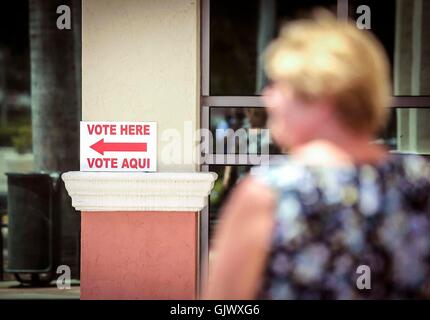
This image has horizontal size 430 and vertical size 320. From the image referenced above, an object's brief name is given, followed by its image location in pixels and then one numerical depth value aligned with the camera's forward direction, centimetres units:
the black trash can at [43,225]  1434
